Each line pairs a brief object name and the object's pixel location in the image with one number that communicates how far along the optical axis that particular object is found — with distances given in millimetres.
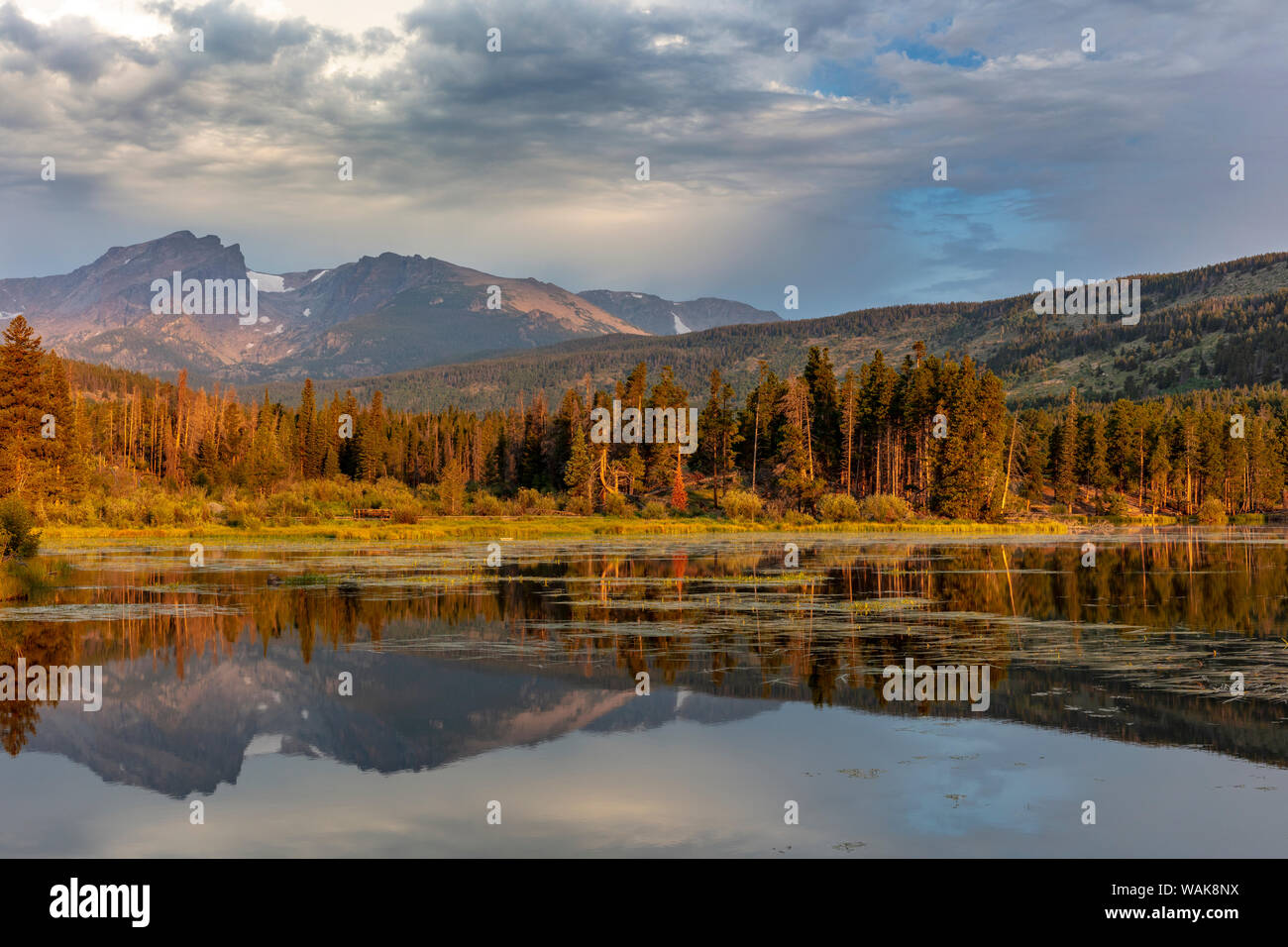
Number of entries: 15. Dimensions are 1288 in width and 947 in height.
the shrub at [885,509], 96375
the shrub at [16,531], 38469
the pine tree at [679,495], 102750
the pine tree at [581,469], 100562
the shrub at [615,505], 97688
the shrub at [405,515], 81875
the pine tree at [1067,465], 125938
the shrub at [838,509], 95625
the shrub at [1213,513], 114519
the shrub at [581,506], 97438
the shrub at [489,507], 95250
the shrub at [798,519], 93000
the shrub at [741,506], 94875
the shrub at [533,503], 96362
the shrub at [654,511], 97375
